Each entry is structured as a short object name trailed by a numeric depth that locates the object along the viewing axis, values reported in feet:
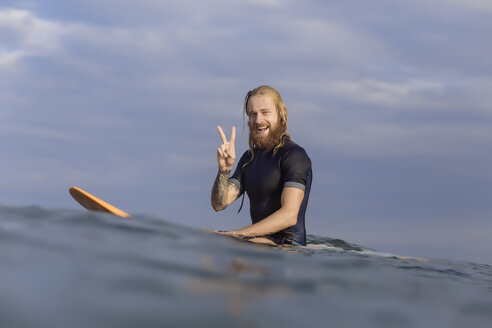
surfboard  18.84
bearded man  19.42
